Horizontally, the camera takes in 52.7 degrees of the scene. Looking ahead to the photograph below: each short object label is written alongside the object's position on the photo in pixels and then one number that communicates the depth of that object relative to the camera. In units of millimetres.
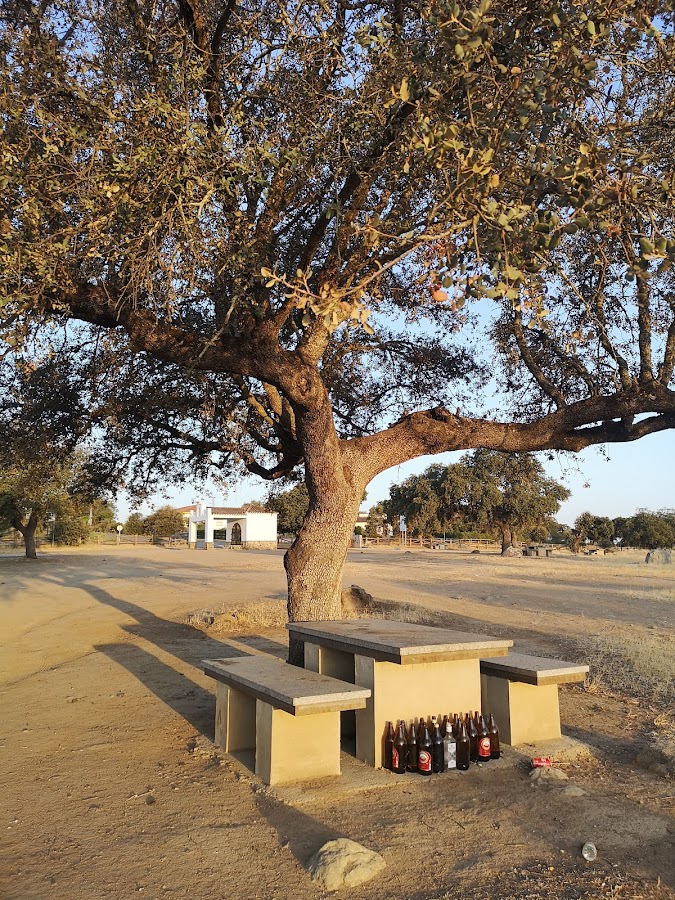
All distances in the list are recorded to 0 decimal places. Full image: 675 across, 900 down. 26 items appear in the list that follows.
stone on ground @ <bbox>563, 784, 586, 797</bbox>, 4441
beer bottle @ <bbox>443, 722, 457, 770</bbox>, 5008
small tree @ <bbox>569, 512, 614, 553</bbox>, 68062
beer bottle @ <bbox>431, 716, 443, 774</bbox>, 4988
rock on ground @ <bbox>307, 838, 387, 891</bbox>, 3270
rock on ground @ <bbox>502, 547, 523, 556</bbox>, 46825
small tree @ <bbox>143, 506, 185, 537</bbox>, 78375
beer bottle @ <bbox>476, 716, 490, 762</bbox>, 5145
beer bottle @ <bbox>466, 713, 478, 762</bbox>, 5176
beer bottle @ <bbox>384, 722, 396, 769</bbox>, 5018
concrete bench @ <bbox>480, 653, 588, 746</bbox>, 5477
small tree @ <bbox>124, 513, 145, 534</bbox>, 82500
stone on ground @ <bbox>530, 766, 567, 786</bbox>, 4703
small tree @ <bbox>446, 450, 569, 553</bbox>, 45938
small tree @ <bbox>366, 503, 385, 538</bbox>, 81994
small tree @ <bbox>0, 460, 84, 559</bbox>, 31656
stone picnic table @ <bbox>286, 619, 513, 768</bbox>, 4926
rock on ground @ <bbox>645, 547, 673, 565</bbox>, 40312
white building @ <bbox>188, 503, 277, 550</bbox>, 66688
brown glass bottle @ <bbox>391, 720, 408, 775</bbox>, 4934
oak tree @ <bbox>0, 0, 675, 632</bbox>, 4402
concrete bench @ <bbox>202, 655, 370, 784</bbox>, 4445
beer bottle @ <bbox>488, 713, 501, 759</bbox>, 5199
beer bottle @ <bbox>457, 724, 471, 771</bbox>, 5031
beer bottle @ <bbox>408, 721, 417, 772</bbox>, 4992
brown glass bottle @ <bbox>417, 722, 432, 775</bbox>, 4906
